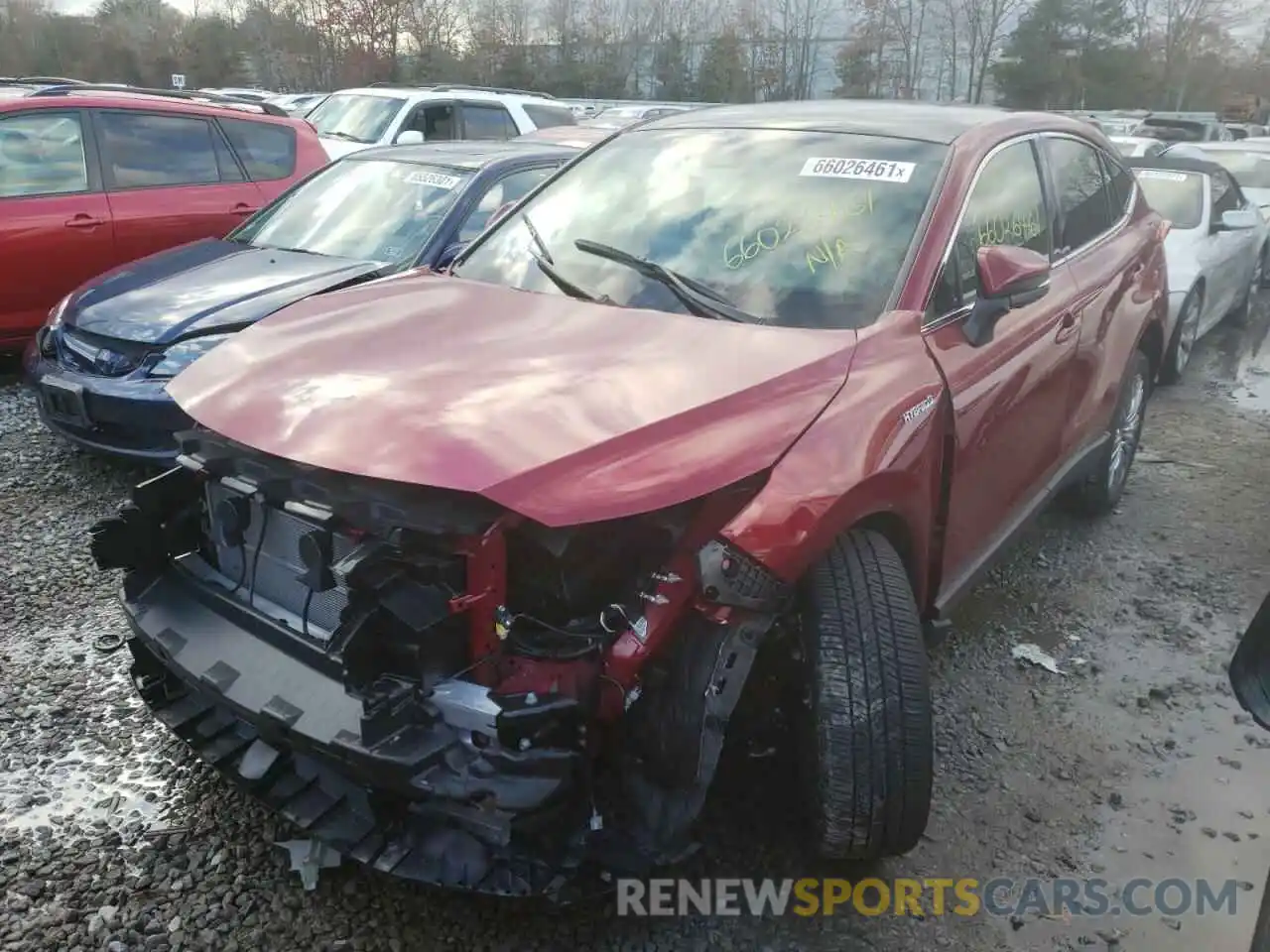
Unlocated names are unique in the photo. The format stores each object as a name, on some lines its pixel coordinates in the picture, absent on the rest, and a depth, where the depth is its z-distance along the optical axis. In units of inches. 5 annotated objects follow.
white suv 437.1
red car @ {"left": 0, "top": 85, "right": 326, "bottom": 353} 243.0
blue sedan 179.9
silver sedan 285.3
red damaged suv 83.7
